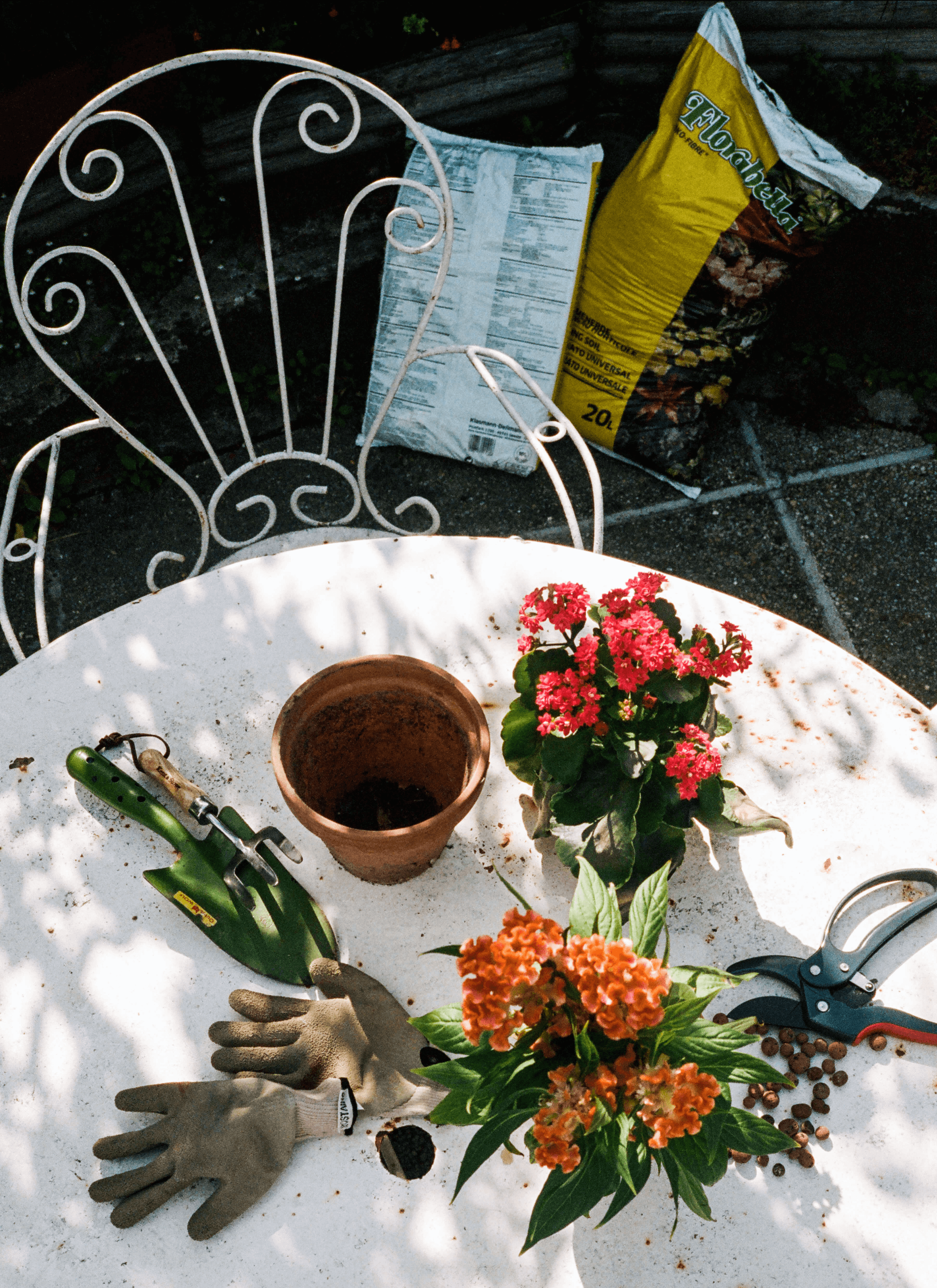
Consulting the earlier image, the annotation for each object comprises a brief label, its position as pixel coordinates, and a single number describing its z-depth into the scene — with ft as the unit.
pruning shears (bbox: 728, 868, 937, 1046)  4.09
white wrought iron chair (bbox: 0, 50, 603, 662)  5.21
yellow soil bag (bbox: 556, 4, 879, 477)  7.91
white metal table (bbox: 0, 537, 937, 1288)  3.76
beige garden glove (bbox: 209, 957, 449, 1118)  4.08
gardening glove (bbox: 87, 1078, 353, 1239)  3.79
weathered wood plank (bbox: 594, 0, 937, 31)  8.50
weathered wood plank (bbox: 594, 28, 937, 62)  8.61
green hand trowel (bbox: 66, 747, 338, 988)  4.33
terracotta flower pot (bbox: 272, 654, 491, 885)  4.09
